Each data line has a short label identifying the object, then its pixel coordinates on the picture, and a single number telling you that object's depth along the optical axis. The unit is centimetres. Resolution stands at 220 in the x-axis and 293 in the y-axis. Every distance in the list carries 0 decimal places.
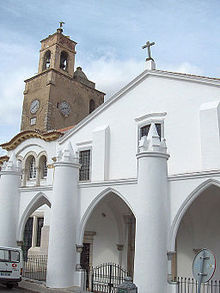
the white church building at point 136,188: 1081
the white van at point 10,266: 1205
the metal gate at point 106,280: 1386
